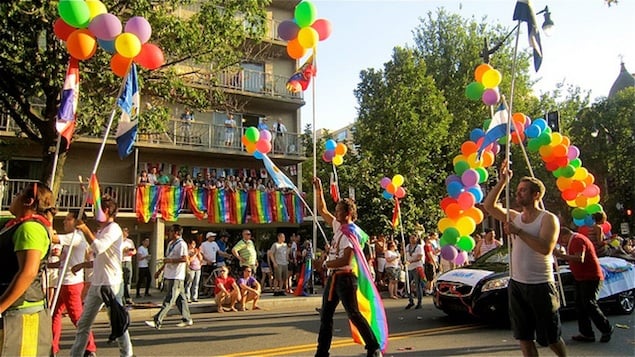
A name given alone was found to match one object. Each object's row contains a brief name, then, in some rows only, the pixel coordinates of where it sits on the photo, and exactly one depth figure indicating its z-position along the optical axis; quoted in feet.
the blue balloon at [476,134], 28.84
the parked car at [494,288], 26.48
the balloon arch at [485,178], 26.04
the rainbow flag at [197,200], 58.39
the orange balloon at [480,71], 23.91
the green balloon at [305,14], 25.18
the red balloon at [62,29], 19.30
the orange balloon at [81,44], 18.30
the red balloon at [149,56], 19.53
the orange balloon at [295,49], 26.25
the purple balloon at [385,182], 42.04
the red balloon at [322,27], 26.14
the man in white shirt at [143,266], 48.52
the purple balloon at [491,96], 23.80
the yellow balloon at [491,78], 23.67
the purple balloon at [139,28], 19.07
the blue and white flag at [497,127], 22.65
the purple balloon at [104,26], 18.12
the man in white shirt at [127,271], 38.47
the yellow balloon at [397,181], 41.52
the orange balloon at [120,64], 19.25
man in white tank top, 14.74
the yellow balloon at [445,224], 26.09
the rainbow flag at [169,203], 57.52
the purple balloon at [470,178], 26.71
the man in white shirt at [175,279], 27.78
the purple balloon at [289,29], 25.94
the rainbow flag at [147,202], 56.75
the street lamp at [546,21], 24.07
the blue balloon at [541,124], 28.37
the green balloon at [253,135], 29.94
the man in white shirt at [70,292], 19.57
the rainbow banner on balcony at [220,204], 57.31
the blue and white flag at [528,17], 20.52
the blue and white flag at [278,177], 27.68
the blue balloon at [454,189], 27.02
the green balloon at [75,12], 17.49
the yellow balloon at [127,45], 18.58
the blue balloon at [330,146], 36.27
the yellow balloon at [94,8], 18.27
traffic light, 39.29
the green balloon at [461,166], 28.07
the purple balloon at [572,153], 28.73
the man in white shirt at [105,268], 17.61
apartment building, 59.00
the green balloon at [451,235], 25.67
